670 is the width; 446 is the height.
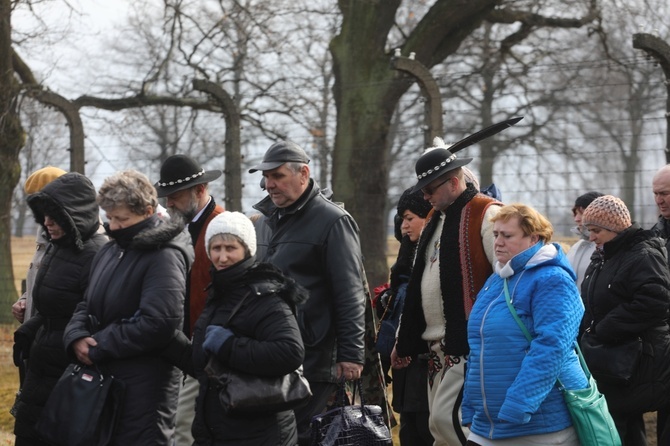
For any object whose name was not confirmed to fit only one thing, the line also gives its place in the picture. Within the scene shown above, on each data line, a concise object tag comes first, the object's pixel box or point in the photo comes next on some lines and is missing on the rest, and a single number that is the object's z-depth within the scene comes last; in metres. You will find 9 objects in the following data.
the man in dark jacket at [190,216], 10.17
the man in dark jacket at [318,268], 9.05
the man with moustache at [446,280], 8.99
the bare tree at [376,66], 22.09
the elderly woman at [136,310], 8.46
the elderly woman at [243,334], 7.73
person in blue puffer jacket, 7.53
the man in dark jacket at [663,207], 10.69
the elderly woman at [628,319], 9.85
